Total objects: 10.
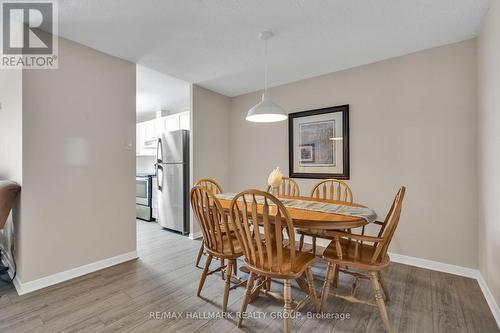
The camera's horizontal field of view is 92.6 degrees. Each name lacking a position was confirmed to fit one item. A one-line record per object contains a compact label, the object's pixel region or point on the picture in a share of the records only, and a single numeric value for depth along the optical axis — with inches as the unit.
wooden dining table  60.9
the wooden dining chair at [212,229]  68.5
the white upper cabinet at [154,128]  168.2
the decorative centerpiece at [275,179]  87.7
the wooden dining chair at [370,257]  60.6
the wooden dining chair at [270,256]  56.6
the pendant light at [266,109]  87.7
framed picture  119.6
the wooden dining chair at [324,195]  90.2
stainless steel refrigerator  148.5
